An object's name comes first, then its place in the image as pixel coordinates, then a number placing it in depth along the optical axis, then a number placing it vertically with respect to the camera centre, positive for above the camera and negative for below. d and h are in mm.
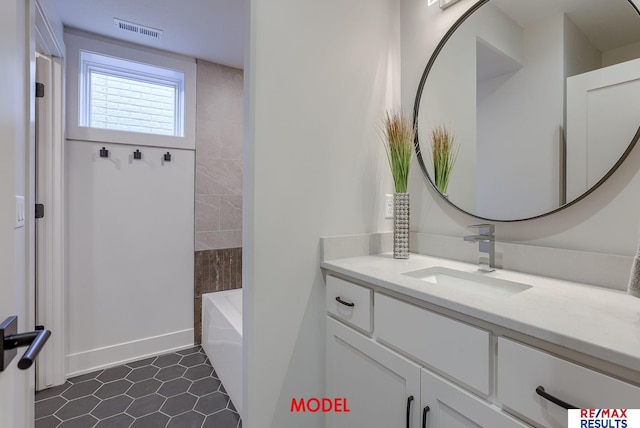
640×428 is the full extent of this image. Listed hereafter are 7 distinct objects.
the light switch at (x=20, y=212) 1093 -8
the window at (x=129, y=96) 2324 +954
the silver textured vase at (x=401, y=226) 1414 -65
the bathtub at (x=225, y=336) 1744 -849
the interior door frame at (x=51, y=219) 1938 -59
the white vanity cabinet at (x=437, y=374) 636 -434
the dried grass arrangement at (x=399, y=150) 1437 +300
